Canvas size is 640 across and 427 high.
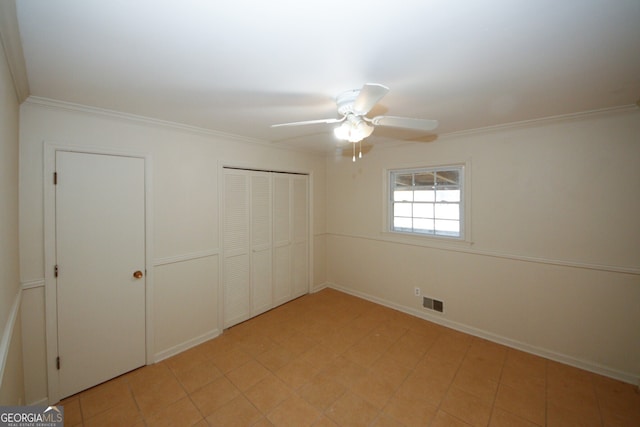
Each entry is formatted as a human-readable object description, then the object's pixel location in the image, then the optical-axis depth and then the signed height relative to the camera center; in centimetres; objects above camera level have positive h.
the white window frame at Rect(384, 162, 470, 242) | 310 +16
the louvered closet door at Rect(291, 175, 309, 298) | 409 -43
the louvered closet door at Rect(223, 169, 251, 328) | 320 -51
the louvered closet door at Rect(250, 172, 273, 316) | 351 -48
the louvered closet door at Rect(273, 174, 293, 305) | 381 -44
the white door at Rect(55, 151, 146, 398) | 210 -51
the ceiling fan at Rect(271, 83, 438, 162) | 172 +62
